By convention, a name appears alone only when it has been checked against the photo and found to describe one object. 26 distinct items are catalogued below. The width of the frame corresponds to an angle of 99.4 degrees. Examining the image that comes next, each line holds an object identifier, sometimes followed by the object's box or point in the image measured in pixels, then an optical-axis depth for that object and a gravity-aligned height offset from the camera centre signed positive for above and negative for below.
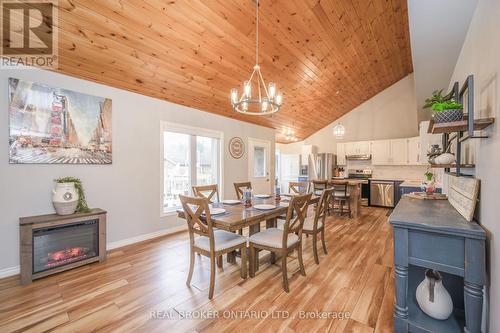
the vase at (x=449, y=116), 1.48 +0.36
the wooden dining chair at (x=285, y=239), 2.19 -0.82
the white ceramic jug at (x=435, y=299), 1.52 -0.97
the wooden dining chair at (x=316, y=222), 2.80 -0.80
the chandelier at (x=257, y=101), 2.39 +0.82
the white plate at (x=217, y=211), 2.27 -0.49
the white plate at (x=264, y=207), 2.50 -0.49
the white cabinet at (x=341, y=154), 7.16 +0.41
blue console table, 1.26 -0.61
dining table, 2.02 -0.51
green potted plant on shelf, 1.48 +0.39
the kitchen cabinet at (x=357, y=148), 6.70 +0.60
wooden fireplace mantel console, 2.21 -0.72
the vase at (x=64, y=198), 2.53 -0.38
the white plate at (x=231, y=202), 2.91 -0.49
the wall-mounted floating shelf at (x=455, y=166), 1.68 +0.00
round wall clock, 5.21 +0.49
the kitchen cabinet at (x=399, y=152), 6.06 +0.41
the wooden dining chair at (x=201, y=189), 3.24 -0.36
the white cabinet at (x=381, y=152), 6.33 +0.43
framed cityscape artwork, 2.41 +0.52
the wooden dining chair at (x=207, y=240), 2.05 -0.81
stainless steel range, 6.45 -0.35
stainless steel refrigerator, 6.92 +0.04
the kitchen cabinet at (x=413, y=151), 5.86 +0.42
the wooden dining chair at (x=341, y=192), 5.03 -0.63
